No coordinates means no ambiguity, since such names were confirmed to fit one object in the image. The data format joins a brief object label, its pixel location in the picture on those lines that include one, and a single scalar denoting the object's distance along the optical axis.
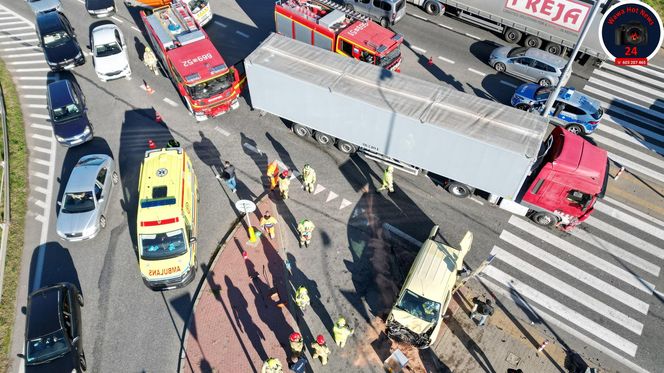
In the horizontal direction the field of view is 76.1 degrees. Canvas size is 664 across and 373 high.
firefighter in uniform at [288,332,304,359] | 13.28
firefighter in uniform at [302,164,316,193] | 17.89
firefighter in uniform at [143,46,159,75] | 23.81
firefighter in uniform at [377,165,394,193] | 17.98
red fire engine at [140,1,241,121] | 20.42
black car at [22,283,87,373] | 13.48
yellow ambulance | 15.32
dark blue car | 20.34
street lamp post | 15.47
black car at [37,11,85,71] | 24.16
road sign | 15.93
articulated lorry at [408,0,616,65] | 22.86
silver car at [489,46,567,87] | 23.08
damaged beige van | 13.94
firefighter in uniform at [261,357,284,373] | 12.48
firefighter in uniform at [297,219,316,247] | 16.16
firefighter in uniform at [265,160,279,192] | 18.28
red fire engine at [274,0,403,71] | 22.03
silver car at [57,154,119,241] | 16.89
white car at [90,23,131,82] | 23.46
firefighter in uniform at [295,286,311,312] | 14.52
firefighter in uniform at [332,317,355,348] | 13.67
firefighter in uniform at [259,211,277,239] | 16.87
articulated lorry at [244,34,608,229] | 15.92
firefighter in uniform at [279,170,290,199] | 17.89
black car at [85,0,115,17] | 27.75
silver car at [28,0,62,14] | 27.12
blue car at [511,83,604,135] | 20.78
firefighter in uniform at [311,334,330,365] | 13.29
